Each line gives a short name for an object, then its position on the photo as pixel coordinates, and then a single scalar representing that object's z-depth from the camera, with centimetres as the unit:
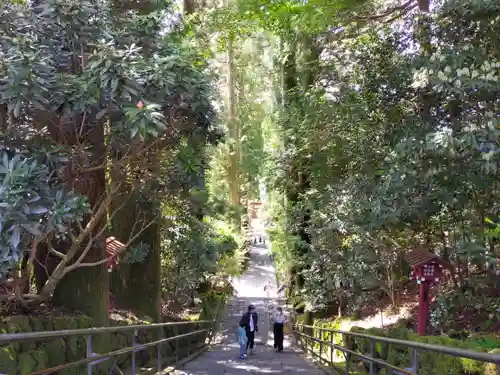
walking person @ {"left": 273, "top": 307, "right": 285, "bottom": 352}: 1471
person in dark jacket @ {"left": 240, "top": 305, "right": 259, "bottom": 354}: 1315
